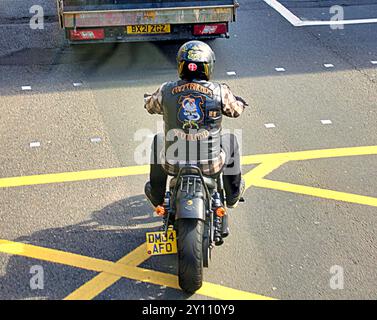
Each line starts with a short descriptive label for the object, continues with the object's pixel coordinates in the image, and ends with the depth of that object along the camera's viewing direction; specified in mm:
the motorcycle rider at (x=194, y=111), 5742
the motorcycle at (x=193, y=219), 5410
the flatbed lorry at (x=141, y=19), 10141
